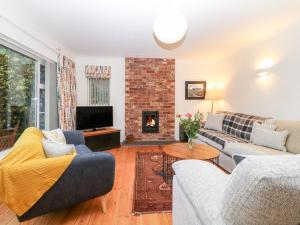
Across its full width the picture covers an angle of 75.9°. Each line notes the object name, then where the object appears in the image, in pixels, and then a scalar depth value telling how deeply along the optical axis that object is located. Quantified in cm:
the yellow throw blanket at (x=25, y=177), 157
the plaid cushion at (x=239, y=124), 351
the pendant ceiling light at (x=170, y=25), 199
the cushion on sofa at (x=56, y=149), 200
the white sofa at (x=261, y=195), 67
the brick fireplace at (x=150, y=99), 526
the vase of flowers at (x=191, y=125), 281
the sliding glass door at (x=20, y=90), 273
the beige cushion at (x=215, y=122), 437
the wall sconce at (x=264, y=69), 351
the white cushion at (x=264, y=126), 299
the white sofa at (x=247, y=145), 259
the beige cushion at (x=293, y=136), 258
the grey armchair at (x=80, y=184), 168
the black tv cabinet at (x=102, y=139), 433
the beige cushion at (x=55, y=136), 258
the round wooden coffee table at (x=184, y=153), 255
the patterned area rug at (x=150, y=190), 213
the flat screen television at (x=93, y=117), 446
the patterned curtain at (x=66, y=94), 388
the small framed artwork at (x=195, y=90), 552
